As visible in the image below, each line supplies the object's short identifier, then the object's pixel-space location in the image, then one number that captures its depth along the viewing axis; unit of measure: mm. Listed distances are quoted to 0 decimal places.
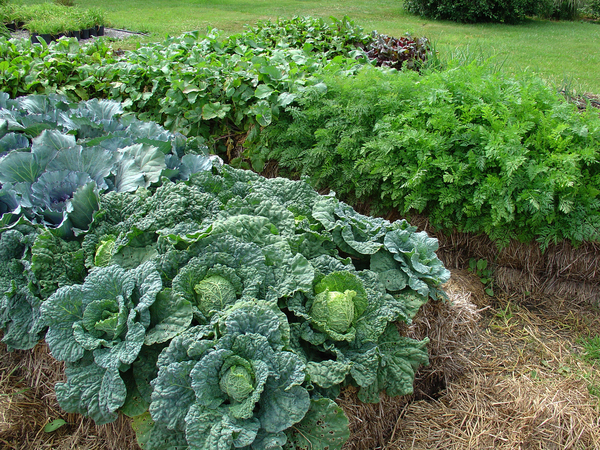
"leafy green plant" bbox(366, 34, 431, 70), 4582
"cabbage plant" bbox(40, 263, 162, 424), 1652
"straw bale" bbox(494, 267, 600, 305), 2934
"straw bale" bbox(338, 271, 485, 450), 1812
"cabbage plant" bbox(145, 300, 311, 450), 1479
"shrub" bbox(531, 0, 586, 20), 12626
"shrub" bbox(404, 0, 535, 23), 12000
